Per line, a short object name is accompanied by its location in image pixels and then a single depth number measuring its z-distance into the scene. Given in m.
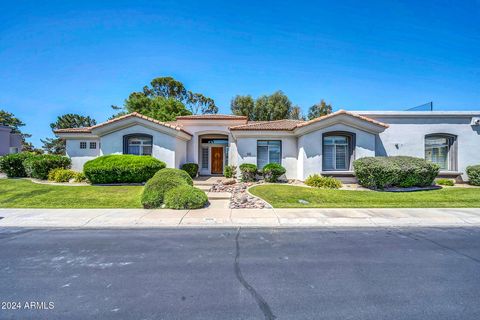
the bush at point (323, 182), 13.50
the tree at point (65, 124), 43.86
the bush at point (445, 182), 14.29
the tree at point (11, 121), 43.94
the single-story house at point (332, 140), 14.88
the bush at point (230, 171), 16.80
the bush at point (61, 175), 14.91
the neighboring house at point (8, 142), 30.41
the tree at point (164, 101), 31.50
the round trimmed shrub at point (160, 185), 9.38
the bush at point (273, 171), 14.89
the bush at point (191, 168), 16.84
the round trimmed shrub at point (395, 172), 12.42
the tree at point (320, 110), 39.03
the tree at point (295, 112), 37.72
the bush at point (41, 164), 15.44
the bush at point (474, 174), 14.16
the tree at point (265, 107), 35.50
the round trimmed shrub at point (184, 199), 9.13
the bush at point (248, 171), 15.33
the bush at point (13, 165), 16.53
